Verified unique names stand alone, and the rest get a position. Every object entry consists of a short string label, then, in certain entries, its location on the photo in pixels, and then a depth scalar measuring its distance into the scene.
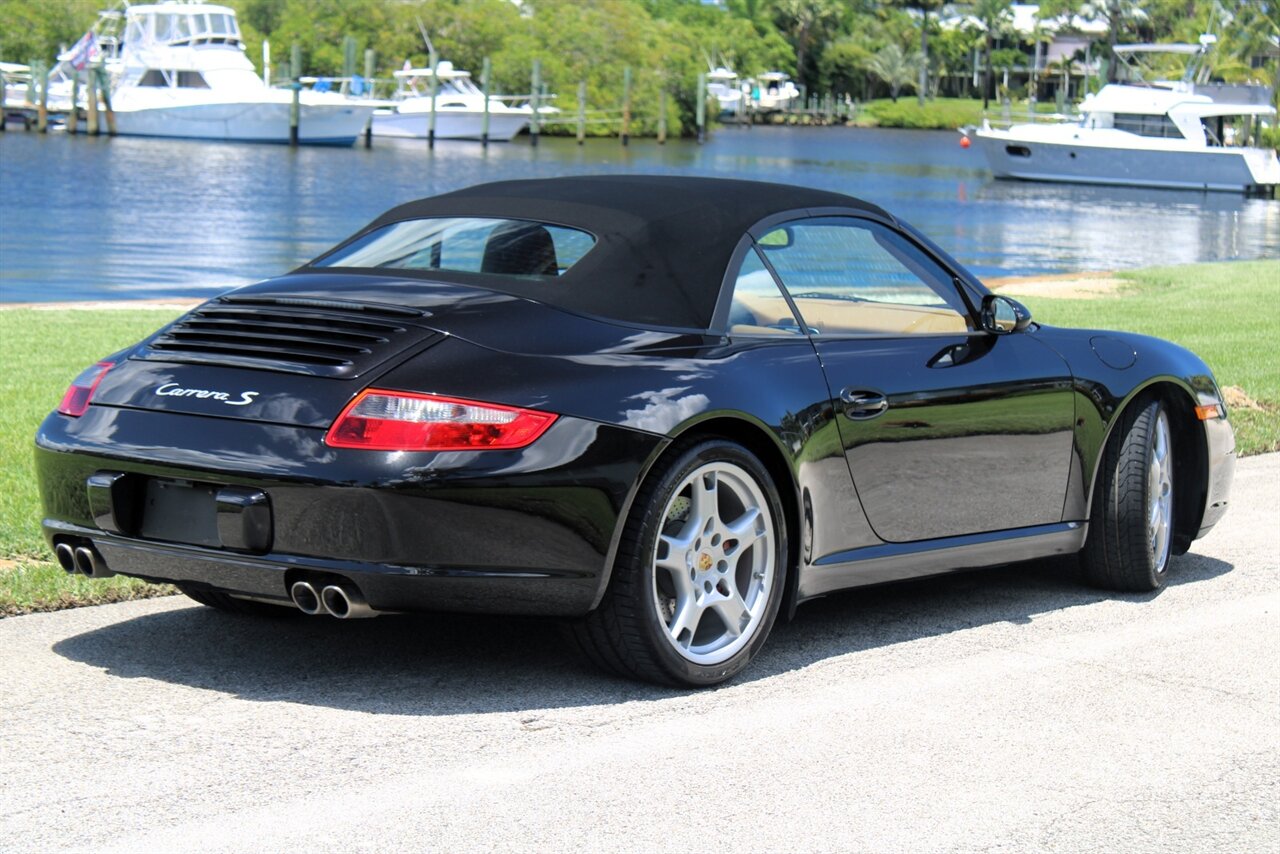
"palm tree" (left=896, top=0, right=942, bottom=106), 170.69
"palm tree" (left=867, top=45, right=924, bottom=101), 171.62
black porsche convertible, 4.81
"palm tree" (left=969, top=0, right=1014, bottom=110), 174.38
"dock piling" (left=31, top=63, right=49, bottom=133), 81.12
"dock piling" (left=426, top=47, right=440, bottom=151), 88.38
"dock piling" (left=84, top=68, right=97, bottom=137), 78.06
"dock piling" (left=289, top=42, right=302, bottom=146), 79.06
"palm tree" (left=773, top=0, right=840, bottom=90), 175.62
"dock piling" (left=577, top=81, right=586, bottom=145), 93.56
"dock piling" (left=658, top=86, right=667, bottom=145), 100.31
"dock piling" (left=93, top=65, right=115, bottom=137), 79.31
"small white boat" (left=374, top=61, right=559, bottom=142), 92.19
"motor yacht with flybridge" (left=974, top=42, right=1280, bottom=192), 67.25
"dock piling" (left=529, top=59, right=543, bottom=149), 91.12
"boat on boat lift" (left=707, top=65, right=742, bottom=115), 150.60
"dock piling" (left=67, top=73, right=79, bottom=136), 79.31
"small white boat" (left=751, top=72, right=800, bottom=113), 156.19
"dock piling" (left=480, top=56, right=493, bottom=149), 88.94
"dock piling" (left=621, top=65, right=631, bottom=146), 98.44
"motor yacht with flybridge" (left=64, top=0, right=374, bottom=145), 79.88
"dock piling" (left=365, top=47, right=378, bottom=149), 88.26
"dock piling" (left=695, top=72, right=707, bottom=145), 108.31
